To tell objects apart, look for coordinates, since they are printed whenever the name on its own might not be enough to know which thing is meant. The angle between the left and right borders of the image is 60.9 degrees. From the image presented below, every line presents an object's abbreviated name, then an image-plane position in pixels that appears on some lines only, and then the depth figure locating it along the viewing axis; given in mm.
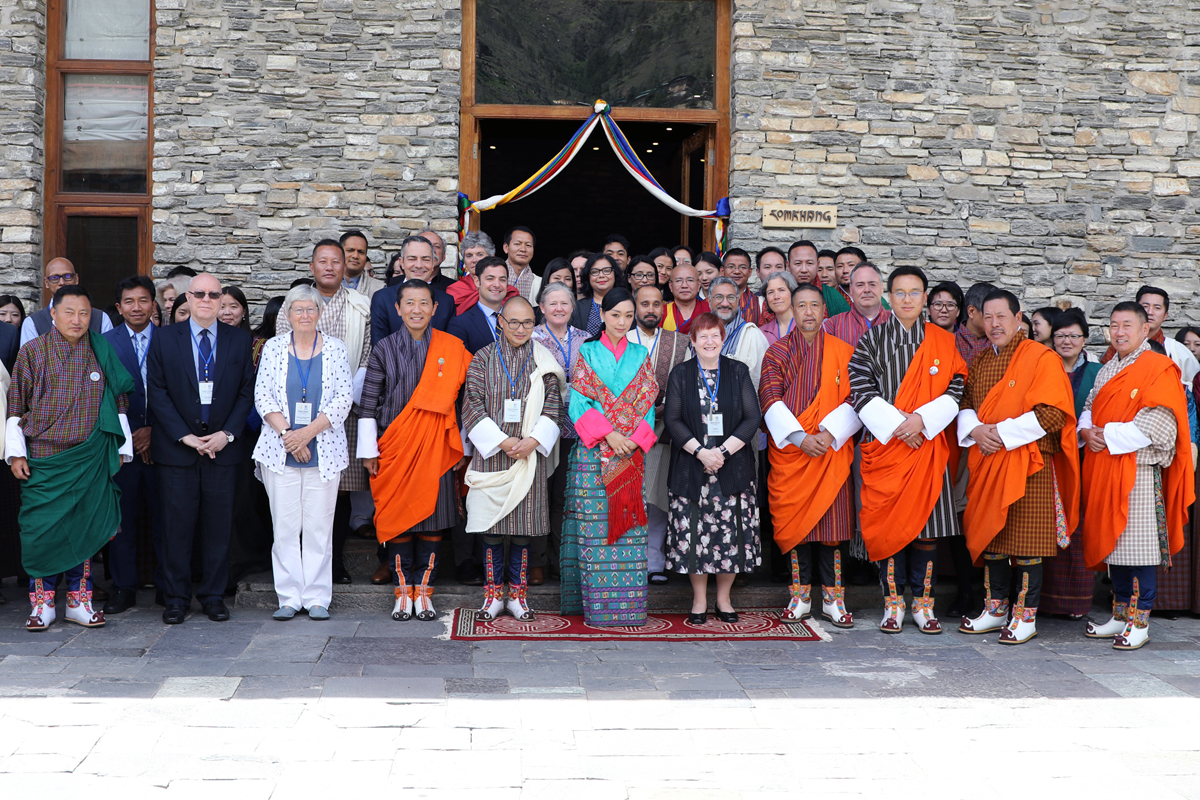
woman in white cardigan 4875
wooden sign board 7051
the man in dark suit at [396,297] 5270
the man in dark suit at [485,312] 5328
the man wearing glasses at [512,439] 4879
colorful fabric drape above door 7168
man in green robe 4711
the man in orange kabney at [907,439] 4809
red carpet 4695
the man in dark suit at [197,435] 4867
